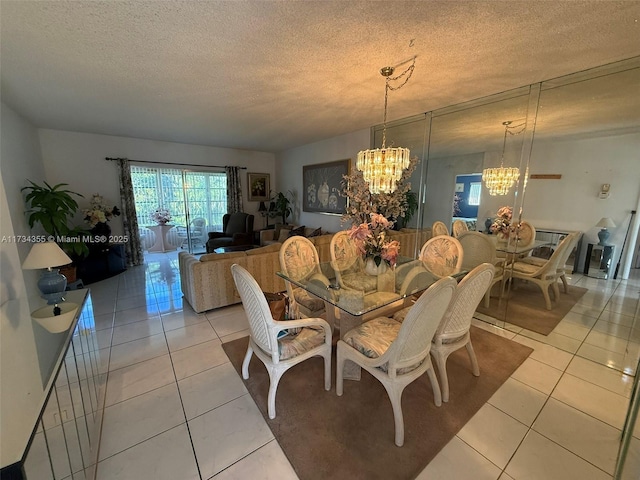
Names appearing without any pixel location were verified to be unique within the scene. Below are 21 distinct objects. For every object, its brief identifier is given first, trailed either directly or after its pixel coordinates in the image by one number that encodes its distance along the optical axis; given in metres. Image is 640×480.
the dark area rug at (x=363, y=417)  1.36
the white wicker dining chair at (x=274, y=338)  1.52
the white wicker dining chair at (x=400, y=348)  1.30
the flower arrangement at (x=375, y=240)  2.06
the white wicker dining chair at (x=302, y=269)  2.26
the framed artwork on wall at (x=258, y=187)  6.47
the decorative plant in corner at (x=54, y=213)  3.10
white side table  5.92
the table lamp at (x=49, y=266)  1.63
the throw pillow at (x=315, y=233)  4.80
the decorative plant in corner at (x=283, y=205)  6.25
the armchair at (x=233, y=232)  5.13
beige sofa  2.93
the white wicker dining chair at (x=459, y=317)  1.58
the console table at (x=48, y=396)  0.77
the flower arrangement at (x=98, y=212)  4.28
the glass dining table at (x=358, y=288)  1.78
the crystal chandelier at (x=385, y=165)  2.10
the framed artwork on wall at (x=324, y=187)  4.85
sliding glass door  5.37
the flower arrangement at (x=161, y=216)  5.65
